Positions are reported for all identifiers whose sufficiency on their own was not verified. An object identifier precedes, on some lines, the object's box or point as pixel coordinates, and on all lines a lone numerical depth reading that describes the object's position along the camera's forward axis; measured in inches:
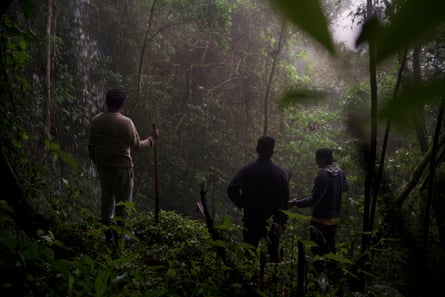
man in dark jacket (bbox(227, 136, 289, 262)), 160.1
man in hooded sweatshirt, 173.5
